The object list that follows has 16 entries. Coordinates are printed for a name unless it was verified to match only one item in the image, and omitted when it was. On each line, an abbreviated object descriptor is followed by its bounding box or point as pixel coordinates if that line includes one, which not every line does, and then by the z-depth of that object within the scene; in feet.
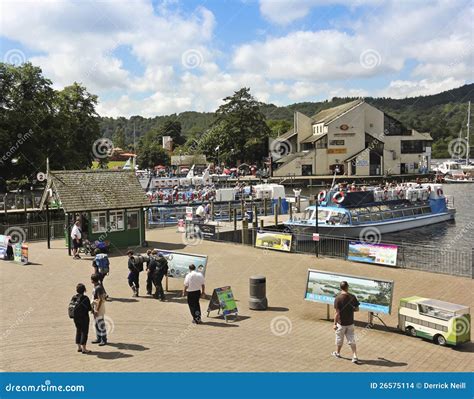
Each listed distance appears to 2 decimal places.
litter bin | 54.80
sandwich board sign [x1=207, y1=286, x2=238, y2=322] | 51.03
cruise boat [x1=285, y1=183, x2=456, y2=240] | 122.83
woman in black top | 39.75
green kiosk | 90.38
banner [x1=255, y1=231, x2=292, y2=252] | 93.45
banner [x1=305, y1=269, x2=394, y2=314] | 48.62
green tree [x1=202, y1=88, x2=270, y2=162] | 386.52
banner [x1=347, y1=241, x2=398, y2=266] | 78.64
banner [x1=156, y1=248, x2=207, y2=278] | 61.72
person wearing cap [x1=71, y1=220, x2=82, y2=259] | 85.05
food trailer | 42.63
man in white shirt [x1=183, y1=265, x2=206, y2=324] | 48.34
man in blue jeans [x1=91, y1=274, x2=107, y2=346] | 42.42
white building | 334.44
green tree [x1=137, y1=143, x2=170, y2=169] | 473.67
